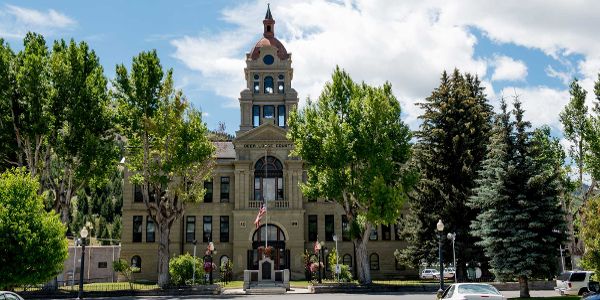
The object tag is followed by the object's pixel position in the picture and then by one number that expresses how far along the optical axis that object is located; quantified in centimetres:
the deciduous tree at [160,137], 3778
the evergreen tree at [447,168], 4156
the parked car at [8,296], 1809
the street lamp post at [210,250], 4048
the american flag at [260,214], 4212
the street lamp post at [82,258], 2948
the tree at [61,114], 3475
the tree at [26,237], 2481
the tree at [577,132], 4331
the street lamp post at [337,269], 3875
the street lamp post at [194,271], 3828
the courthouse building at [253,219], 5088
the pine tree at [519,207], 2925
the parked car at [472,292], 1739
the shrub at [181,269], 3831
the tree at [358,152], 3831
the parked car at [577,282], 3106
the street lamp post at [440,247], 2934
